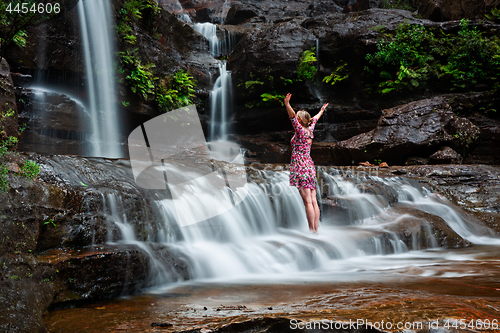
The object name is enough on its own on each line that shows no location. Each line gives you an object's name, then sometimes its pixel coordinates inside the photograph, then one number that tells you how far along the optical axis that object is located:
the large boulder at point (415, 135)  10.11
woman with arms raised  5.66
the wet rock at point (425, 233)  5.71
